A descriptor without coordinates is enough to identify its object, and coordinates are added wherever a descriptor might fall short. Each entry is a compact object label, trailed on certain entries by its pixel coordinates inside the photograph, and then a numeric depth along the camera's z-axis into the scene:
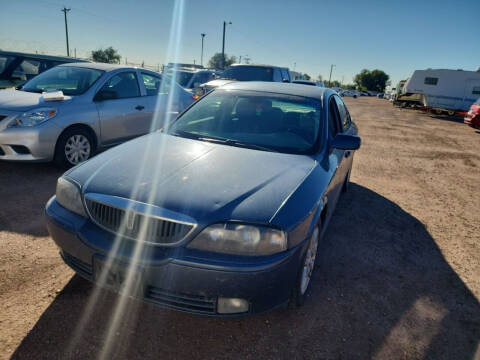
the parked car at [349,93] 59.66
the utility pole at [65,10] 47.41
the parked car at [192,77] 12.14
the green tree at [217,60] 96.88
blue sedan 1.81
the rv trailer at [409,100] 23.69
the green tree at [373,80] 102.75
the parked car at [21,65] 7.10
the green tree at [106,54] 60.50
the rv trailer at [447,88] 19.86
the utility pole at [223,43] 38.26
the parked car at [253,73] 11.47
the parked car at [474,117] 14.26
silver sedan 4.38
